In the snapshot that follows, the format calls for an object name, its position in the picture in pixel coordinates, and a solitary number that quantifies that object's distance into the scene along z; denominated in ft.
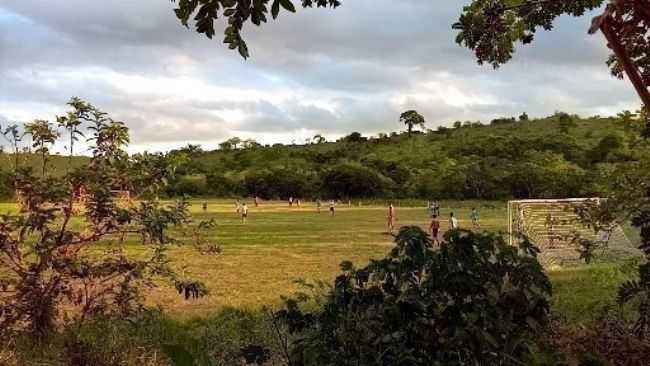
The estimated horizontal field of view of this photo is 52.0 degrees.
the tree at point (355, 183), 282.36
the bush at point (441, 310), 11.58
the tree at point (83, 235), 21.52
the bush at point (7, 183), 22.25
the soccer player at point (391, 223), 124.38
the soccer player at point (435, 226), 76.69
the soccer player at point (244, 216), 154.88
